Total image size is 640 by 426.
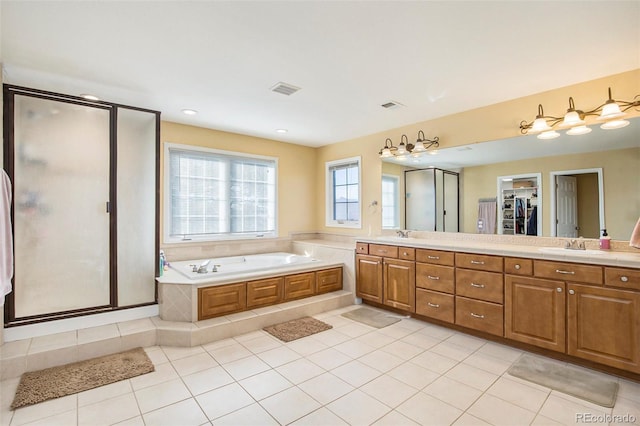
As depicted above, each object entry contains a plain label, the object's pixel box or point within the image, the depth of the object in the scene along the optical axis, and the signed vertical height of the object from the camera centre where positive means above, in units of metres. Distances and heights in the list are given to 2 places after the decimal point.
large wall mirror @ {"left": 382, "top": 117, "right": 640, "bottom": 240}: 2.73 +0.44
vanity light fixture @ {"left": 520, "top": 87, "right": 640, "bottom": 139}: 2.56 +0.85
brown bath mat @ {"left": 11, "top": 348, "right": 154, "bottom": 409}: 2.18 -1.25
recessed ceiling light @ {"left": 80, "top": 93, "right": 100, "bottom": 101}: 3.11 +1.22
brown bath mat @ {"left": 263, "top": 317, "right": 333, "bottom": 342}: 3.25 -1.27
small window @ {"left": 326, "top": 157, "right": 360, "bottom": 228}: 5.01 +0.37
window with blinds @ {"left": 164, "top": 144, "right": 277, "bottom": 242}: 4.21 +0.31
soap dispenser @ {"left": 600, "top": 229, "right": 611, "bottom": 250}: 2.80 -0.26
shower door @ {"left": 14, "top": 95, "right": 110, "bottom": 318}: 2.82 +0.11
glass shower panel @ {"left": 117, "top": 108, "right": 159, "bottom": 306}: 3.31 +0.10
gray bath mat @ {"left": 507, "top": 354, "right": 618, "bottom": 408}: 2.20 -1.31
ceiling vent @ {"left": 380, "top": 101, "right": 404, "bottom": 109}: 3.40 +1.23
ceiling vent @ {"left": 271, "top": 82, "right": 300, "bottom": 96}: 2.94 +1.24
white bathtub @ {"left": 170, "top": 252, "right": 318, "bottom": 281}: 3.56 -0.67
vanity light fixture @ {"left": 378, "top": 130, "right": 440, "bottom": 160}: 3.99 +0.90
